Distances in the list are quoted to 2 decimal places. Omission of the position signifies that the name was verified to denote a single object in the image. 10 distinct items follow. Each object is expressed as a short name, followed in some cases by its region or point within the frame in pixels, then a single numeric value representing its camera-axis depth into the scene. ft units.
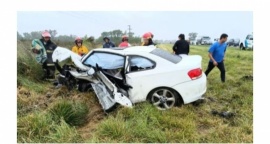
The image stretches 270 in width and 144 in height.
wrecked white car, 10.53
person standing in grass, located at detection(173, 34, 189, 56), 16.15
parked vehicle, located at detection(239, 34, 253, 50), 46.60
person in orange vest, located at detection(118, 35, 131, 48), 17.32
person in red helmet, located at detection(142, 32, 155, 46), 15.38
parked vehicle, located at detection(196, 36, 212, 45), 82.33
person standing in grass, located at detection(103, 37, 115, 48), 18.31
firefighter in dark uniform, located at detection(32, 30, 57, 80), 14.89
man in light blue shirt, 14.56
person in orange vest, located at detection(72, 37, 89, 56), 15.72
